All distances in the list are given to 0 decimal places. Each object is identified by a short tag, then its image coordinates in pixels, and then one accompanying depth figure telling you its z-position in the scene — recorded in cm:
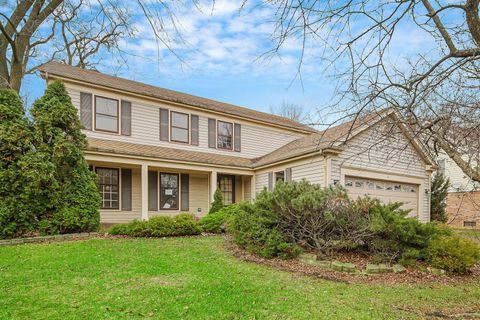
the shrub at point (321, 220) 660
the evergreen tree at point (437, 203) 1628
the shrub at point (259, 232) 666
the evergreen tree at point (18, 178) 795
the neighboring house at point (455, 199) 1825
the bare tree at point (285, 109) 3006
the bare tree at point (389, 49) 305
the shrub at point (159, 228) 911
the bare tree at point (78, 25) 348
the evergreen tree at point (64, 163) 853
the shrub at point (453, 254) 610
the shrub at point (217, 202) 1330
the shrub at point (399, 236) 624
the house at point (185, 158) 1221
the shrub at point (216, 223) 1039
